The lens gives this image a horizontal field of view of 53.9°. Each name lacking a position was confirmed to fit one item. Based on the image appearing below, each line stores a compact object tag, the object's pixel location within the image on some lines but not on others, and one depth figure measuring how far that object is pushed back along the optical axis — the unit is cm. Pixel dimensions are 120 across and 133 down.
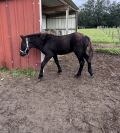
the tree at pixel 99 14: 6072
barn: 432
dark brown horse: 396
